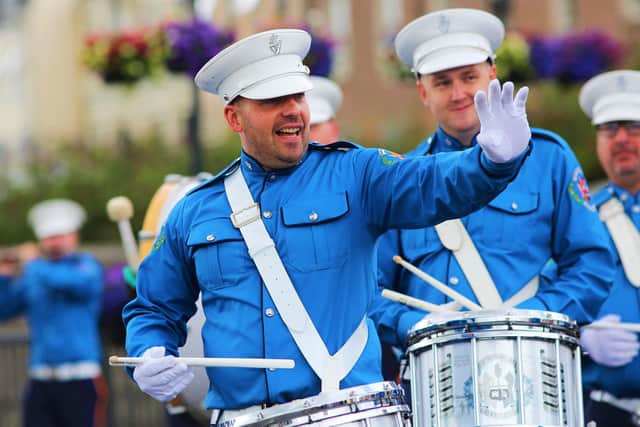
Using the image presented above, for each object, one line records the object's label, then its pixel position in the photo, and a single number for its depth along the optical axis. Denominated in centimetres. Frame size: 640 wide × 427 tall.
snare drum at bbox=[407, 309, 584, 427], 1132
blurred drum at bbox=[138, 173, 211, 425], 1503
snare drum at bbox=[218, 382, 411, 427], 1109
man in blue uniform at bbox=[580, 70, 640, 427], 1557
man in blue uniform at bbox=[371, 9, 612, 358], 1345
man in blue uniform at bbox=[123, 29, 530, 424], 1152
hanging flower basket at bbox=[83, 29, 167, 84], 2794
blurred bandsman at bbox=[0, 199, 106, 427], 2677
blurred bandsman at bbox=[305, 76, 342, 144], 1747
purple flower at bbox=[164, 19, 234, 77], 2591
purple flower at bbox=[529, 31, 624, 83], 3156
